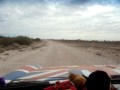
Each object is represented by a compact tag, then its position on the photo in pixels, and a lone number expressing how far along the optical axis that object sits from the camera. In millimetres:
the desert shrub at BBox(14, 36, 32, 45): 25638
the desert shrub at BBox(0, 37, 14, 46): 22264
